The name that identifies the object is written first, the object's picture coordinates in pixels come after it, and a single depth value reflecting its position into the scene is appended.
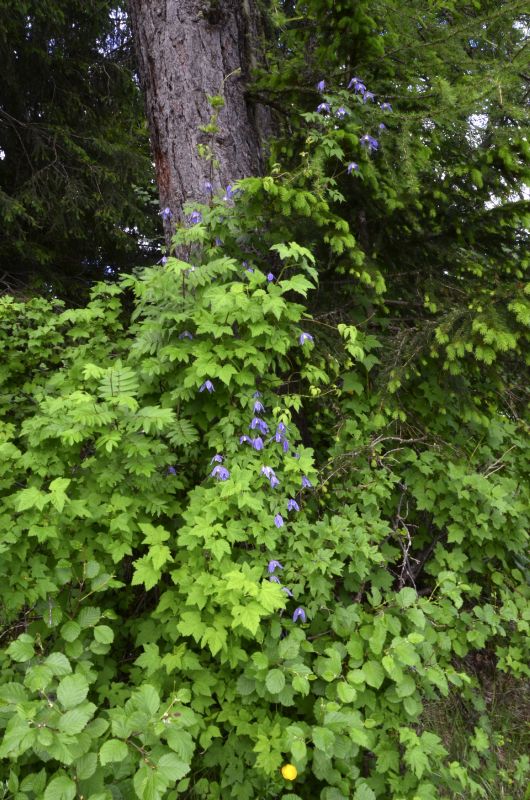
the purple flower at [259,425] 2.07
